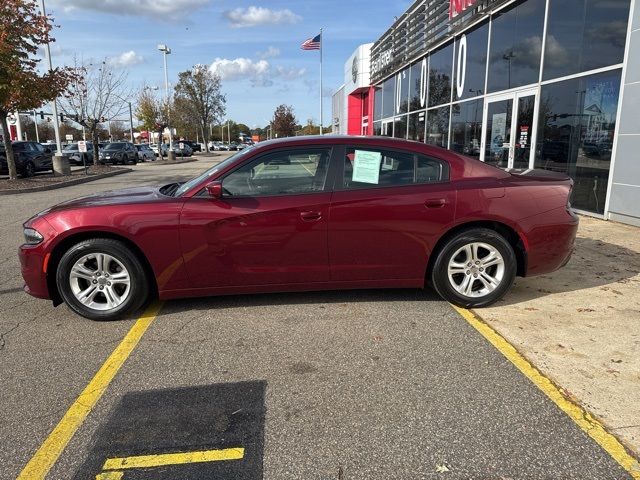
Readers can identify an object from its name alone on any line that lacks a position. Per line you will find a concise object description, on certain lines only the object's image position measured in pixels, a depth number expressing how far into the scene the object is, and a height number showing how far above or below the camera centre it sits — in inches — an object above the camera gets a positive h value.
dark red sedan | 163.9 -29.7
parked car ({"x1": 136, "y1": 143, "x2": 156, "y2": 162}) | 1637.6 -43.3
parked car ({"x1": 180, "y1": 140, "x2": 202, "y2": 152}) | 2906.5 -42.7
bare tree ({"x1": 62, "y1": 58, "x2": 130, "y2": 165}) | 1049.5 +62.7
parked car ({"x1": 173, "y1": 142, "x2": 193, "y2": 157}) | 1962.5 -37.0
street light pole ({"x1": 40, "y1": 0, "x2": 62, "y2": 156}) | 807.1 +43.8
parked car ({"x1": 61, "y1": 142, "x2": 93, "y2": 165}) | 1296.8 -40.3
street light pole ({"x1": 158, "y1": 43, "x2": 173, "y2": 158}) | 1710.1 +309.7
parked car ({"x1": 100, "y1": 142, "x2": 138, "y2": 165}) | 1277.3 -33.7
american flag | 1393.9 +269.4
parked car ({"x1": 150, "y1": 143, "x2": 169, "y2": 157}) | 1981.5 -42.0
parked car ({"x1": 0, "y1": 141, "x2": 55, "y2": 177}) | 801.6 -30.2
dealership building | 316.8 +44.2
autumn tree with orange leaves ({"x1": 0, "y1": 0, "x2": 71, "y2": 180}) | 611.5 +97.6
